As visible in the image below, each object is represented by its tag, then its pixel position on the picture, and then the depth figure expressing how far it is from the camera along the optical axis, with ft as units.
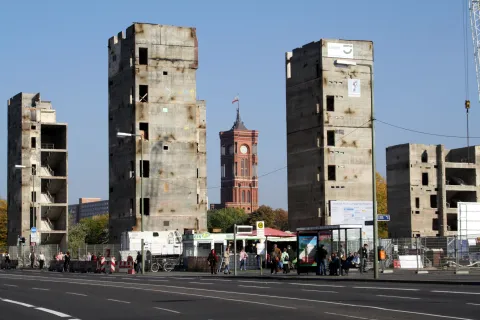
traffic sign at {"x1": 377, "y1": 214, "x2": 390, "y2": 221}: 145.28
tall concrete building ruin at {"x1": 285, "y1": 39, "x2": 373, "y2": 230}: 304.50
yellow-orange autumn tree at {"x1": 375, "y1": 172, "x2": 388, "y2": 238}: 453.17
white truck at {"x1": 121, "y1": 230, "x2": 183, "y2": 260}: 235.20
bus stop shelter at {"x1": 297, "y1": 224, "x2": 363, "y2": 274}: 164.04
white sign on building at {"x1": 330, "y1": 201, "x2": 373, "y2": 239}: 224.53
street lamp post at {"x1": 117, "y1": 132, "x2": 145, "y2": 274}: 202.49
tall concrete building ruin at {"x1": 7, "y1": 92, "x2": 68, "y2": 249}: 349.61
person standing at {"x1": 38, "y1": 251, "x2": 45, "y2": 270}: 271.69
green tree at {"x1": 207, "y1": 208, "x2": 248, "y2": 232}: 646.33
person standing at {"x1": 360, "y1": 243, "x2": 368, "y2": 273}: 161.68
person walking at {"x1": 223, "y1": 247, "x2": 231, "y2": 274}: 193.90
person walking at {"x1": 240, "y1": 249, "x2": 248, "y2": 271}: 208.03
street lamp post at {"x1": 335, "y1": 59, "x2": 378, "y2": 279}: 139.73
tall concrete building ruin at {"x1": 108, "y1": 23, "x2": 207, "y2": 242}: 287.69
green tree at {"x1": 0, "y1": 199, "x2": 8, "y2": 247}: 474.90
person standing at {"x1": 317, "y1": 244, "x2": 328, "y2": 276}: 161.48
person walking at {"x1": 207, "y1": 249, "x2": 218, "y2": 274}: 191.62
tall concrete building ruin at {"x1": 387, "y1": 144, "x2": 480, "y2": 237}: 377.50
